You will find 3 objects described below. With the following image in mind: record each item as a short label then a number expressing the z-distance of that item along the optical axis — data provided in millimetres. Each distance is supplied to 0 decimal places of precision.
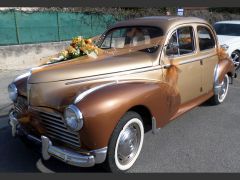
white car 6192
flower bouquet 2908
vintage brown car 2172
